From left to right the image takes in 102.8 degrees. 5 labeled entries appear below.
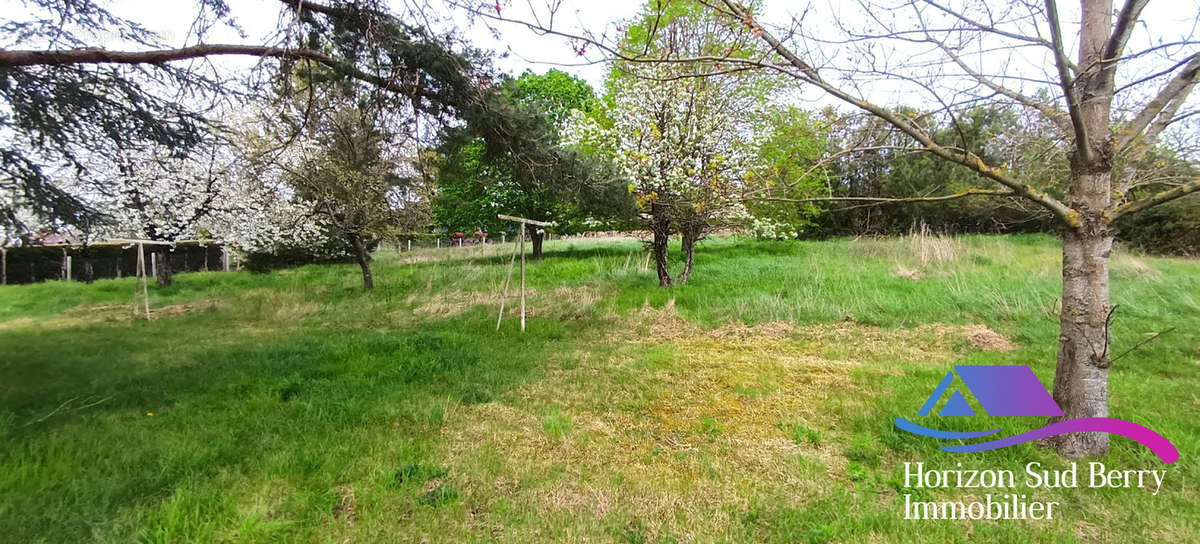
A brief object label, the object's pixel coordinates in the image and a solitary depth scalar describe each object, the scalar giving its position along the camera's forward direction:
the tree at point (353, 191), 11.24
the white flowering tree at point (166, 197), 12.45
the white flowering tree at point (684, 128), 8.86
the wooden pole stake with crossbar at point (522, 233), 7.49
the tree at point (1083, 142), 2.66
